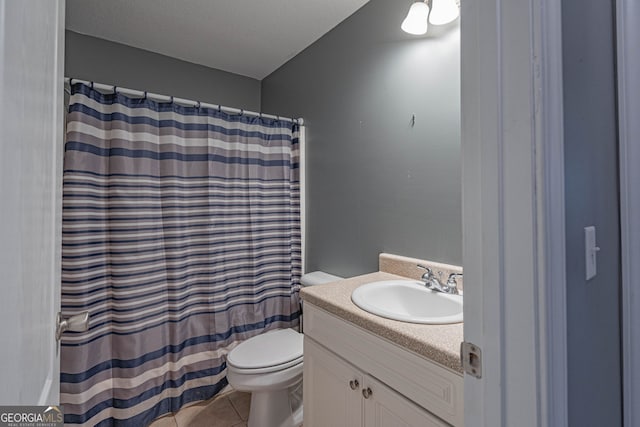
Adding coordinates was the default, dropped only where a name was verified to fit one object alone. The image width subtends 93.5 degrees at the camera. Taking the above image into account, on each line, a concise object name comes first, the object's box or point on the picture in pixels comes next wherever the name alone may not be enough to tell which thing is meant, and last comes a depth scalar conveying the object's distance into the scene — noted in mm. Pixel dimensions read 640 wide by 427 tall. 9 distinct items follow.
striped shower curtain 1456
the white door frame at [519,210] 443
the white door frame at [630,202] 666
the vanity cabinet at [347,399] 896
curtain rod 1503
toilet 1460
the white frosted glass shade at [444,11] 1263
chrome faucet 1210
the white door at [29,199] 375
